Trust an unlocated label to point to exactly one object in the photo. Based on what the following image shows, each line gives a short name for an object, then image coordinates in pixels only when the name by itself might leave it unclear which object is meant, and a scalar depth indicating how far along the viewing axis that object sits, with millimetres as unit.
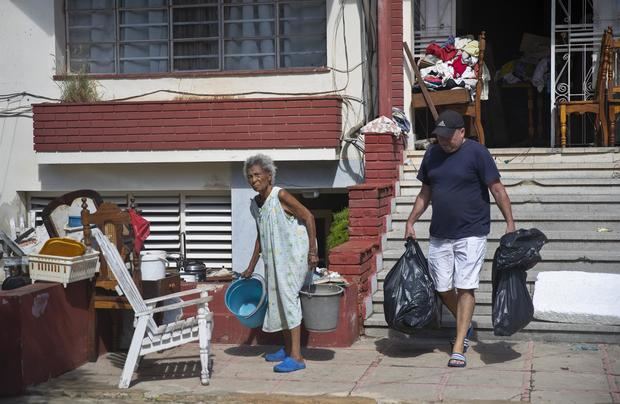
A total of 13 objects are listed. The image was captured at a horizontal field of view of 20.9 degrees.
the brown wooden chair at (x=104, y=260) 13328
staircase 14040
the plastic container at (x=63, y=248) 13020
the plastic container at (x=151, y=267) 14082
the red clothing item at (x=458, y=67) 19988
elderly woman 12664
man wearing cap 12470
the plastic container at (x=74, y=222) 18095
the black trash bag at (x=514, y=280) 12484
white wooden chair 11910
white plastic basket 12685
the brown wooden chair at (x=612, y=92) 19089
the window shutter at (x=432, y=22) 20915
